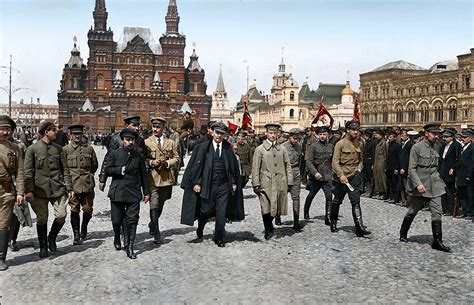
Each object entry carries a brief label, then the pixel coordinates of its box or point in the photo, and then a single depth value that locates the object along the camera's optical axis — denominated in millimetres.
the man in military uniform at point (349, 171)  9273
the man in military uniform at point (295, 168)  9789
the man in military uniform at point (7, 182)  6859
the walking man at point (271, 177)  8977
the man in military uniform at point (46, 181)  7578
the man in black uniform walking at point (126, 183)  7801
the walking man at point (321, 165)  10656
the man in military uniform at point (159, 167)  8734
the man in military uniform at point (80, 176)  8562
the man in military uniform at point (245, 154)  15117
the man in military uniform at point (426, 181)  8328
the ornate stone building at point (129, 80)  81062
